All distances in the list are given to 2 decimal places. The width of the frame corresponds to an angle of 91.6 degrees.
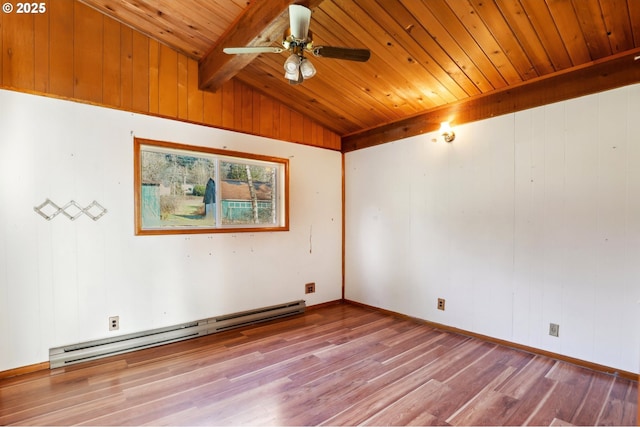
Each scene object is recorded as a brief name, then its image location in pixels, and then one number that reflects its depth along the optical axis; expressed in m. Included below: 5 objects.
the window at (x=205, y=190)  3.09
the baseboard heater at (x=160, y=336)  2.67
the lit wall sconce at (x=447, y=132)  3.42
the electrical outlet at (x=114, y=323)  2.88
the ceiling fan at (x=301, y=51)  1.97
